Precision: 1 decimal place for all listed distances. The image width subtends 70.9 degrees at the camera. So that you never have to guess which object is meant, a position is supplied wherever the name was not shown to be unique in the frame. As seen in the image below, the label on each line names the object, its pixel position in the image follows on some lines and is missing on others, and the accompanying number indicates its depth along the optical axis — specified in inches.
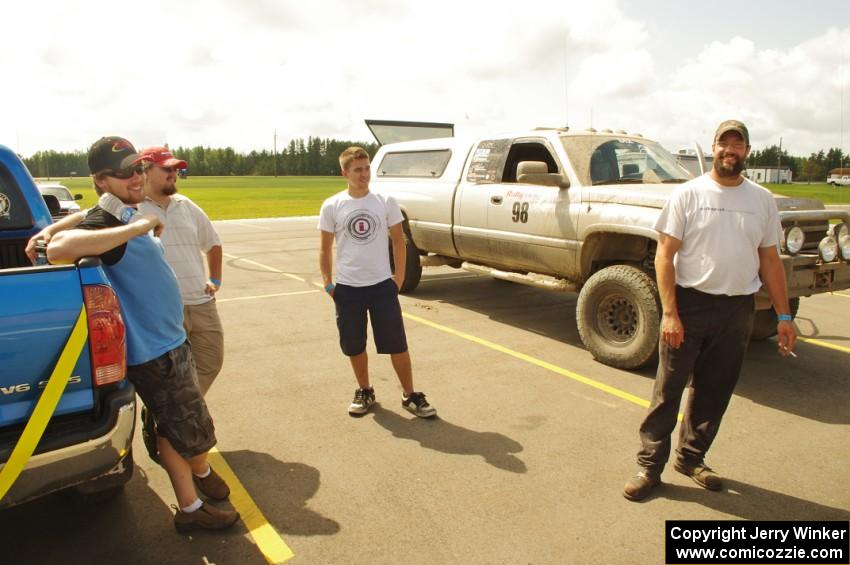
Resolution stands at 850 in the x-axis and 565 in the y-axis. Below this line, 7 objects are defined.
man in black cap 94.3
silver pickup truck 193.0
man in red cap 129.1
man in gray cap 117.0
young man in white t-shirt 159.9
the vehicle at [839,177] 3367.1
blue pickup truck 85.8
